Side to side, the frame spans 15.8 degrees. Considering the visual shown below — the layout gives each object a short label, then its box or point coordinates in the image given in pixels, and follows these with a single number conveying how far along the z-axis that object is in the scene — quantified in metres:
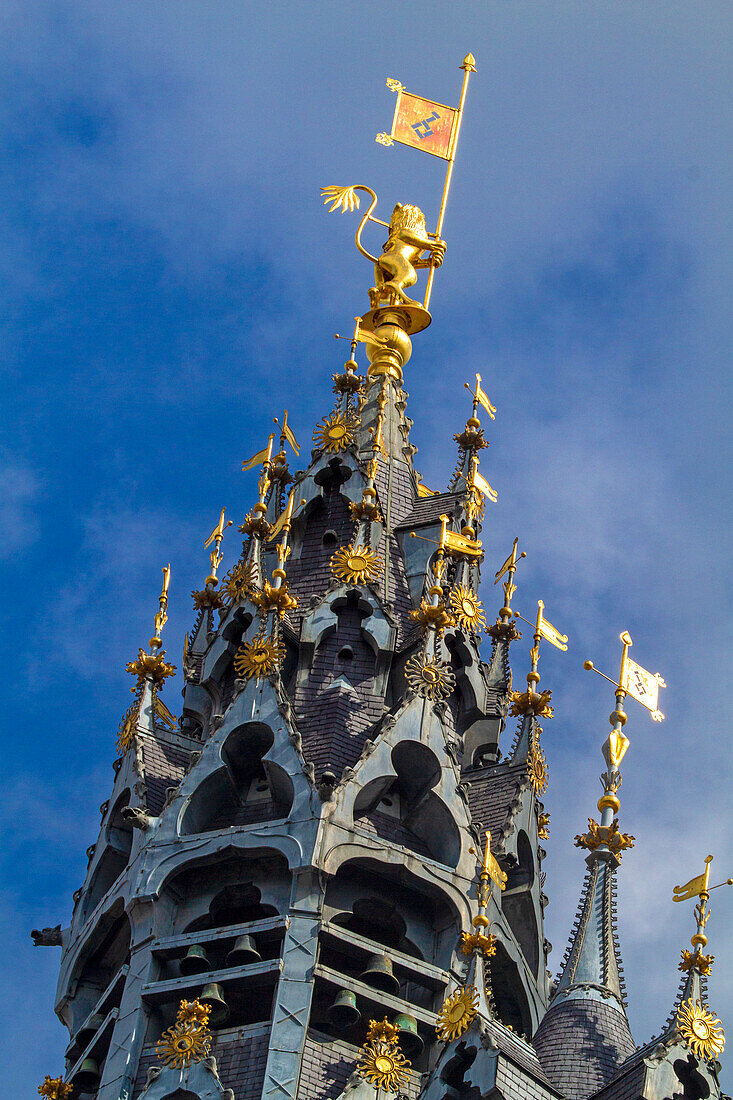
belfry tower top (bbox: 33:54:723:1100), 40.81
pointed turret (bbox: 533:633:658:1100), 40.81
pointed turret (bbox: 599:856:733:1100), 38.78
